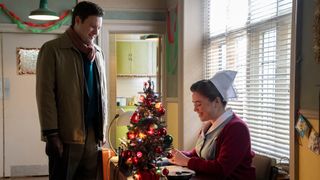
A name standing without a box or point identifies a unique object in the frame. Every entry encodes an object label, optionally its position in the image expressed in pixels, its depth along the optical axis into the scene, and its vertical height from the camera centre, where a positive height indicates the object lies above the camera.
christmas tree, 2.03 -0.32
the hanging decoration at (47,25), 4.61 +0.61
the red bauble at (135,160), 2.03 -0.42
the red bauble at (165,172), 1.94 -0.45
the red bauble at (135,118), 2.08 -0.21
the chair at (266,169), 2.29 -0.52
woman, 2.09 -0.33
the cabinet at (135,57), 7.02 +0.36
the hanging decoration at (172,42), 4.42 +0.40
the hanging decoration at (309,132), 2.05 -0.29
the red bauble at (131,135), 2.06 -0.29
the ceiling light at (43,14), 3.94 +0.63
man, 2.21 -0.11
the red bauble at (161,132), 2.03 -0.27
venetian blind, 2.66 +0.12
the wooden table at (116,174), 2.04 -0.51
